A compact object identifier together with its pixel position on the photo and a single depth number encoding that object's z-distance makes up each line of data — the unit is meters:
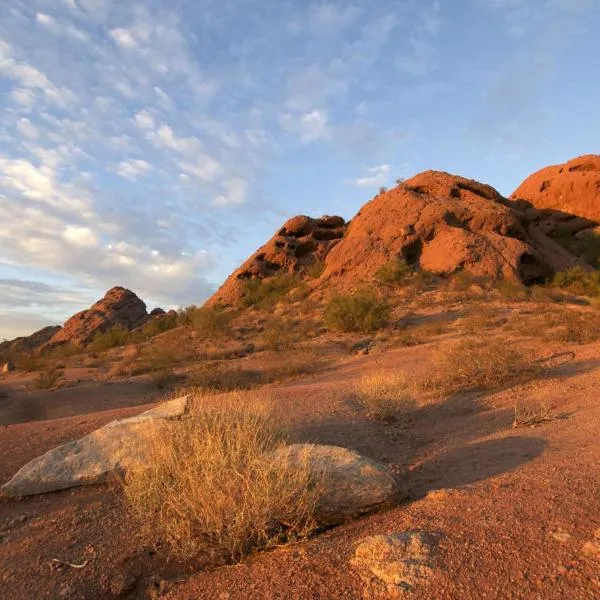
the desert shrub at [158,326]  26.69
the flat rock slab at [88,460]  5.11
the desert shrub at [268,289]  27.14
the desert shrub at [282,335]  16.78
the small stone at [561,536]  3.10
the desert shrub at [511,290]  20.69
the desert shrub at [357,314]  18.09
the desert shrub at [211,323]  21.11
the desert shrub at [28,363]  18.92
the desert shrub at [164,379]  13.14
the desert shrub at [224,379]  11.46
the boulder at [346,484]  3.84
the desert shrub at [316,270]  29.09
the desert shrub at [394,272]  24.08
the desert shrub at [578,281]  23.75
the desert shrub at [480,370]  8.62
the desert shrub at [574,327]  12.03
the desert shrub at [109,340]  23.97
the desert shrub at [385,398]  7.59
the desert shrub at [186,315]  27.11
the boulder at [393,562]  2.74
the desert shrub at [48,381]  14.08
